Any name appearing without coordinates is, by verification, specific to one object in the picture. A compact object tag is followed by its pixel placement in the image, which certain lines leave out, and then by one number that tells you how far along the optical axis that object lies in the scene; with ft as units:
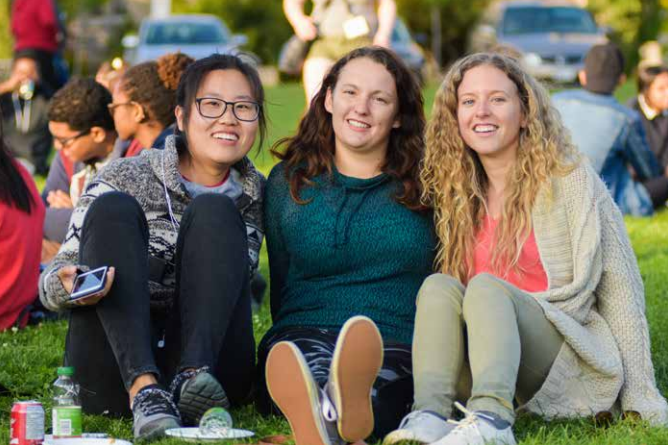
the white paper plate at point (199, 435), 22.66
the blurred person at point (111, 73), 49.59
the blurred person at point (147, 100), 38.58
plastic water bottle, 22.92
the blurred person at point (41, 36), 76.94
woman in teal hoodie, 26.32
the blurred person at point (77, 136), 41.02
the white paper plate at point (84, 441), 22.51
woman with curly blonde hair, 22.98
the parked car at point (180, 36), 133.86
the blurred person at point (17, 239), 33.59
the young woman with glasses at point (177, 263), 23.62
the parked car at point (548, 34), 137.54
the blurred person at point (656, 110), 63.46
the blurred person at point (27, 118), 73.65
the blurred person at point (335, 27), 55.76
